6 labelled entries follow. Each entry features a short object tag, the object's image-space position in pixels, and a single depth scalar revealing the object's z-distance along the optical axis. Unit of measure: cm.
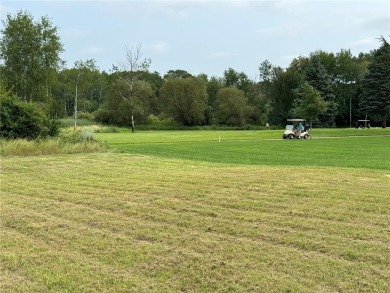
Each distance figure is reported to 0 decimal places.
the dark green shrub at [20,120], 1891
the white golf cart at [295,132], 3631
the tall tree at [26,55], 4212
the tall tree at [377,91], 5919
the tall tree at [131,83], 6794
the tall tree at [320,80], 6456
